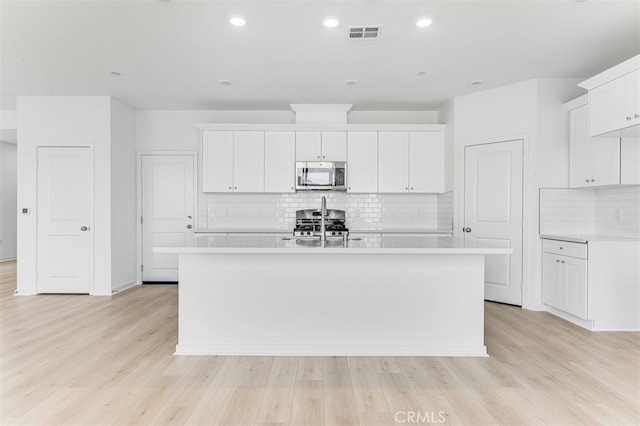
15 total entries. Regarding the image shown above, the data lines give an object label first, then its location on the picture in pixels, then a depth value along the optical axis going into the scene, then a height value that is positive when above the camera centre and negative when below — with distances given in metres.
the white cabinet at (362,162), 5.25 +0.72
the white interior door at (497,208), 4.41 +0.05
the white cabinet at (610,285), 3.48 -0.70
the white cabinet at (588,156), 3.70 +0.61
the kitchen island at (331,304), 2.93 -0.75
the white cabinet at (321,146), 5.24 +0.95
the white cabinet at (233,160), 5.25 +0.74
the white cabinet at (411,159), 5.26 +0.77
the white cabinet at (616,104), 3.04 +0.96
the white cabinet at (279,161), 5.24 +0.73
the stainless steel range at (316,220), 5.32 -0.13
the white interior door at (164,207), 5.62 +0.07
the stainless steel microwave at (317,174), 5.19 +0.54
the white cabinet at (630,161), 3.57 +0.51
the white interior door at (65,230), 4.94 -0.26
